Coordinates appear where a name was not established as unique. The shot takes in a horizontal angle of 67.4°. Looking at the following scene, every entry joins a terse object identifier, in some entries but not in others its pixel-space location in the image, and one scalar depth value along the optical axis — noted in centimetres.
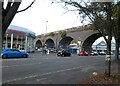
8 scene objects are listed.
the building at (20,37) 2698
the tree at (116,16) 533
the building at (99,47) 4147
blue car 1296
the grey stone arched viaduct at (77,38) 2894
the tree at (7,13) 184
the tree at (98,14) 499
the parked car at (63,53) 1906
